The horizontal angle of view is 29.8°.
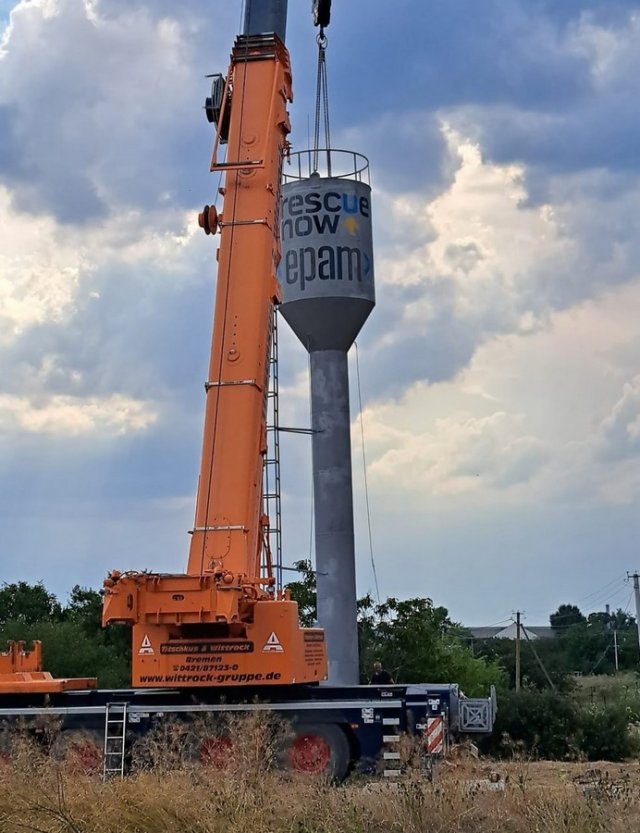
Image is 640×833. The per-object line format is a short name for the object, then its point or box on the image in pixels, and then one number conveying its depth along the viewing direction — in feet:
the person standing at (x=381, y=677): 73.46
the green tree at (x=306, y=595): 119.24
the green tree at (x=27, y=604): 138.62
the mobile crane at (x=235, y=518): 56.90
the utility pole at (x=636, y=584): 228.63
